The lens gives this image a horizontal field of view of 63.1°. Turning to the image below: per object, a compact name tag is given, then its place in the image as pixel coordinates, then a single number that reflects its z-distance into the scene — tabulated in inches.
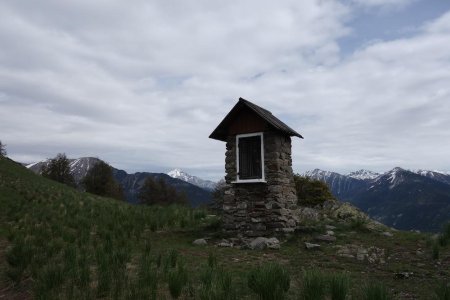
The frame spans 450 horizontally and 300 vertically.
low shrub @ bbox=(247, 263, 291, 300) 220.2
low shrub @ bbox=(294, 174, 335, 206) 1197.0
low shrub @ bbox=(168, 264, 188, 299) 242.8
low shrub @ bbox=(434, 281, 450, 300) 190.2
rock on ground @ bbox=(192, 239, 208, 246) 477.4
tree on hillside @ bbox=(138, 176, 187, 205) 2782.0
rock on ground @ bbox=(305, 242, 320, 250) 437.7
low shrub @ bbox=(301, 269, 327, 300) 210.8
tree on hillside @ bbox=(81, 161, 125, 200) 2496.3
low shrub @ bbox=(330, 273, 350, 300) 218.1
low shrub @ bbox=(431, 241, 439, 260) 376.8
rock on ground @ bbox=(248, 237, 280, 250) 450.0
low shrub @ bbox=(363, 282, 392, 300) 194.7
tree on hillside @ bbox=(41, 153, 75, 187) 2706.7
